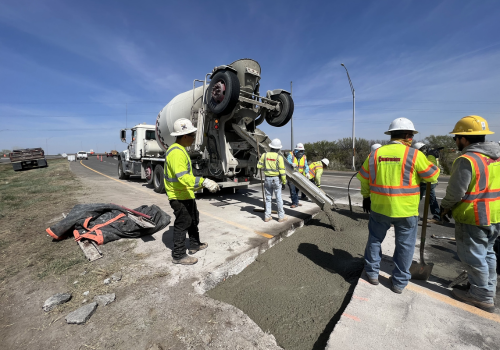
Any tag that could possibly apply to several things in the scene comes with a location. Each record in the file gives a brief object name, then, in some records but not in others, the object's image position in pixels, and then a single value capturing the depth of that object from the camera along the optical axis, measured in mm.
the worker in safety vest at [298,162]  6055
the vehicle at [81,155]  41938
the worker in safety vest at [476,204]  2141
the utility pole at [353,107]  16672
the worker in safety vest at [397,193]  2318
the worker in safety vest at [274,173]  4832
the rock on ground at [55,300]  2270
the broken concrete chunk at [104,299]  2304
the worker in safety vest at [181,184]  2979
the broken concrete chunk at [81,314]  2053
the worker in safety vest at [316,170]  6441
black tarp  3672
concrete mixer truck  5578
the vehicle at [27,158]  19947
